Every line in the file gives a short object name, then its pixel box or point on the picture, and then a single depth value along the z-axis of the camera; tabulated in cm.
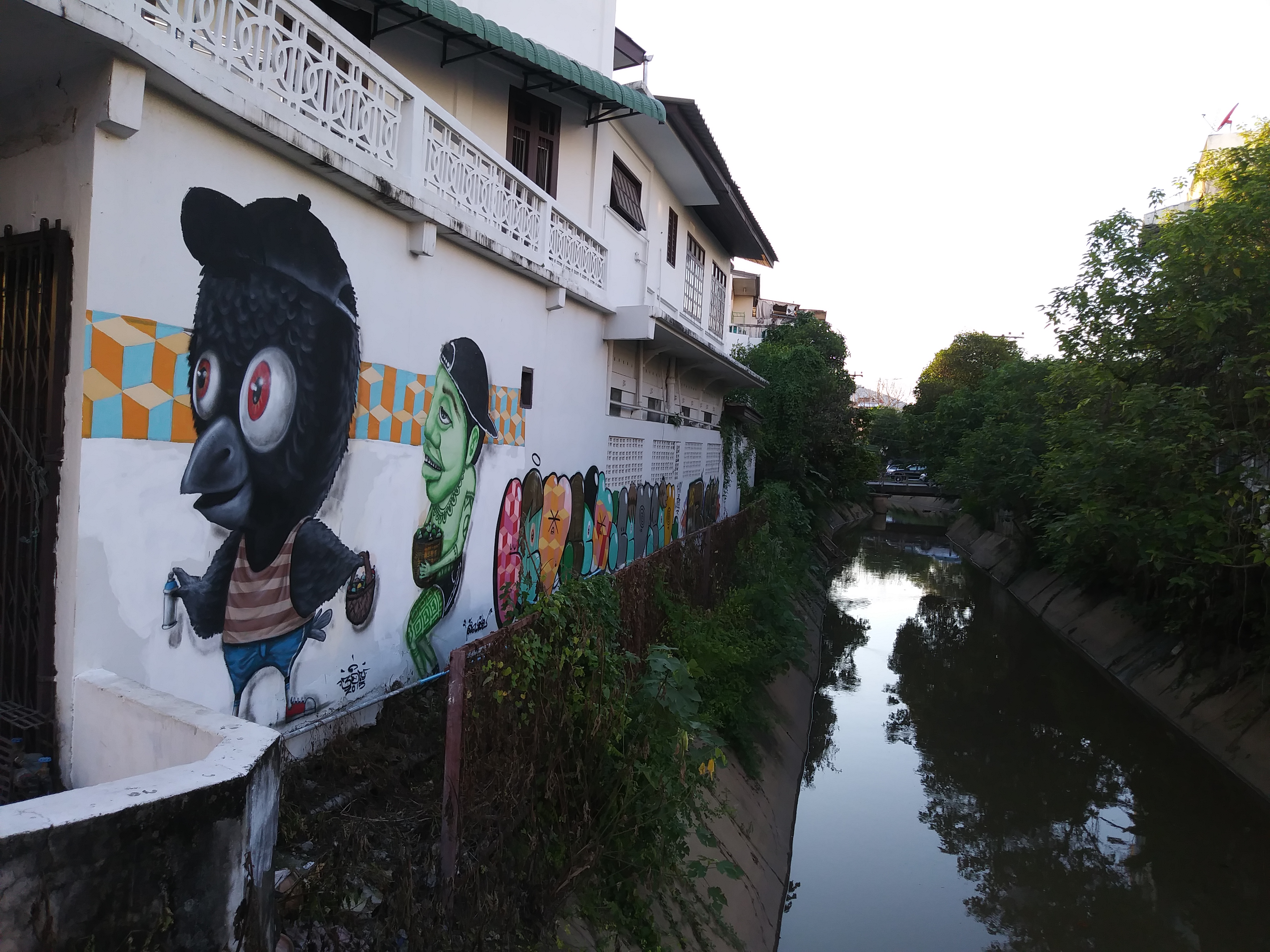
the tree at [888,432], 5484
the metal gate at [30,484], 370
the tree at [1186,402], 967
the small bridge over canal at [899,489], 5500
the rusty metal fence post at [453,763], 388
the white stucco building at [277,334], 372
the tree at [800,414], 2652
